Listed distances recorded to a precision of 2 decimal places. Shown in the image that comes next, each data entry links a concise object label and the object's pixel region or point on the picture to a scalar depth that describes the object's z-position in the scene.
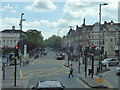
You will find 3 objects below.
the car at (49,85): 8.40
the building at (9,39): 95.87
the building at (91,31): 77.37
